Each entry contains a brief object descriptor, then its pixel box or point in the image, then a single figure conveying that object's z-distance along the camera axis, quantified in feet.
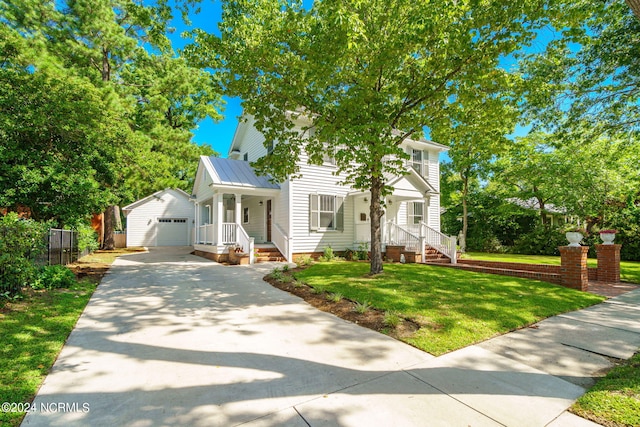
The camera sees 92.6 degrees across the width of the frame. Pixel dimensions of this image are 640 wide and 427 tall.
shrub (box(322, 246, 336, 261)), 43.08
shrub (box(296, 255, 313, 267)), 37.82
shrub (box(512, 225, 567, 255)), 60.18
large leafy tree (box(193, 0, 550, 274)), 22.09
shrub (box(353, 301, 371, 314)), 18.09
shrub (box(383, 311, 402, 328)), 15.92
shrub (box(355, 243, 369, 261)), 44.93
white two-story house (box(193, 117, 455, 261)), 43.52
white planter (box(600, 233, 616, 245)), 29.32
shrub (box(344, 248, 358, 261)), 44.73
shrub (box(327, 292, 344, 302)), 20.67
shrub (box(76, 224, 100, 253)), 41.59
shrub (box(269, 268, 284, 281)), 28.50
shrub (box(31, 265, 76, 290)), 23.38
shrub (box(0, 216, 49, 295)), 19.16
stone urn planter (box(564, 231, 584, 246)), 24.70
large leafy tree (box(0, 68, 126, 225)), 30.22
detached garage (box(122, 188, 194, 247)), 75.20
